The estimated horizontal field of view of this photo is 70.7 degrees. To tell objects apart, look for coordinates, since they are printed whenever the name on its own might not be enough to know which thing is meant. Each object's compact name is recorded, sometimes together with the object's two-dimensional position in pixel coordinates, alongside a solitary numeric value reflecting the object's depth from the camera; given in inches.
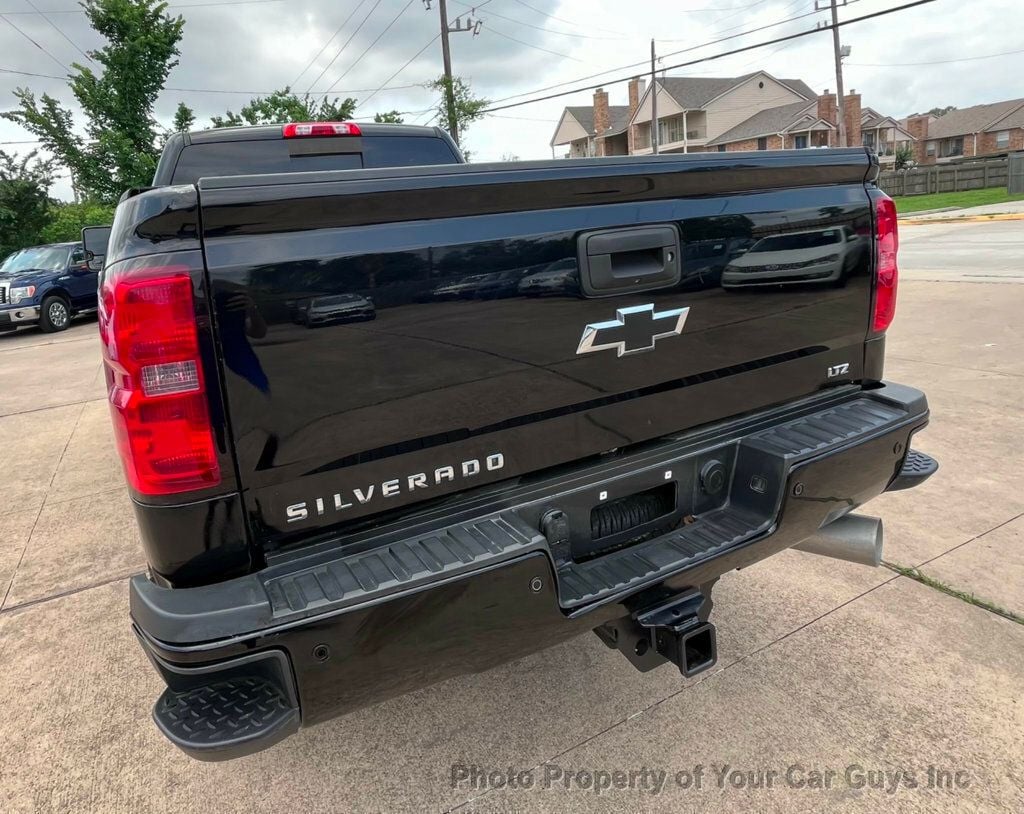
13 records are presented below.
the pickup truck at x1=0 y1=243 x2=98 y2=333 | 562.3
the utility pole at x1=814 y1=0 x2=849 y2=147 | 1321.4
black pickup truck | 62.2
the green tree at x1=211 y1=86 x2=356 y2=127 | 822.5
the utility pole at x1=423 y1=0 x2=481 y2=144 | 965.8
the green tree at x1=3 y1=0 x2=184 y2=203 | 700.0
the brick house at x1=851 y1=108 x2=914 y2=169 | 2431.1
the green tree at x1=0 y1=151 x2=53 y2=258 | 992.2
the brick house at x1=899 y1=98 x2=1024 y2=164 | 2674.7
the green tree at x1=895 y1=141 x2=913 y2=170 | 2256.4
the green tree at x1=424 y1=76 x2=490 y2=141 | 968.9
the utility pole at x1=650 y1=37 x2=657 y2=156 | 1625.9
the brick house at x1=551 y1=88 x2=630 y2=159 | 2506.2
